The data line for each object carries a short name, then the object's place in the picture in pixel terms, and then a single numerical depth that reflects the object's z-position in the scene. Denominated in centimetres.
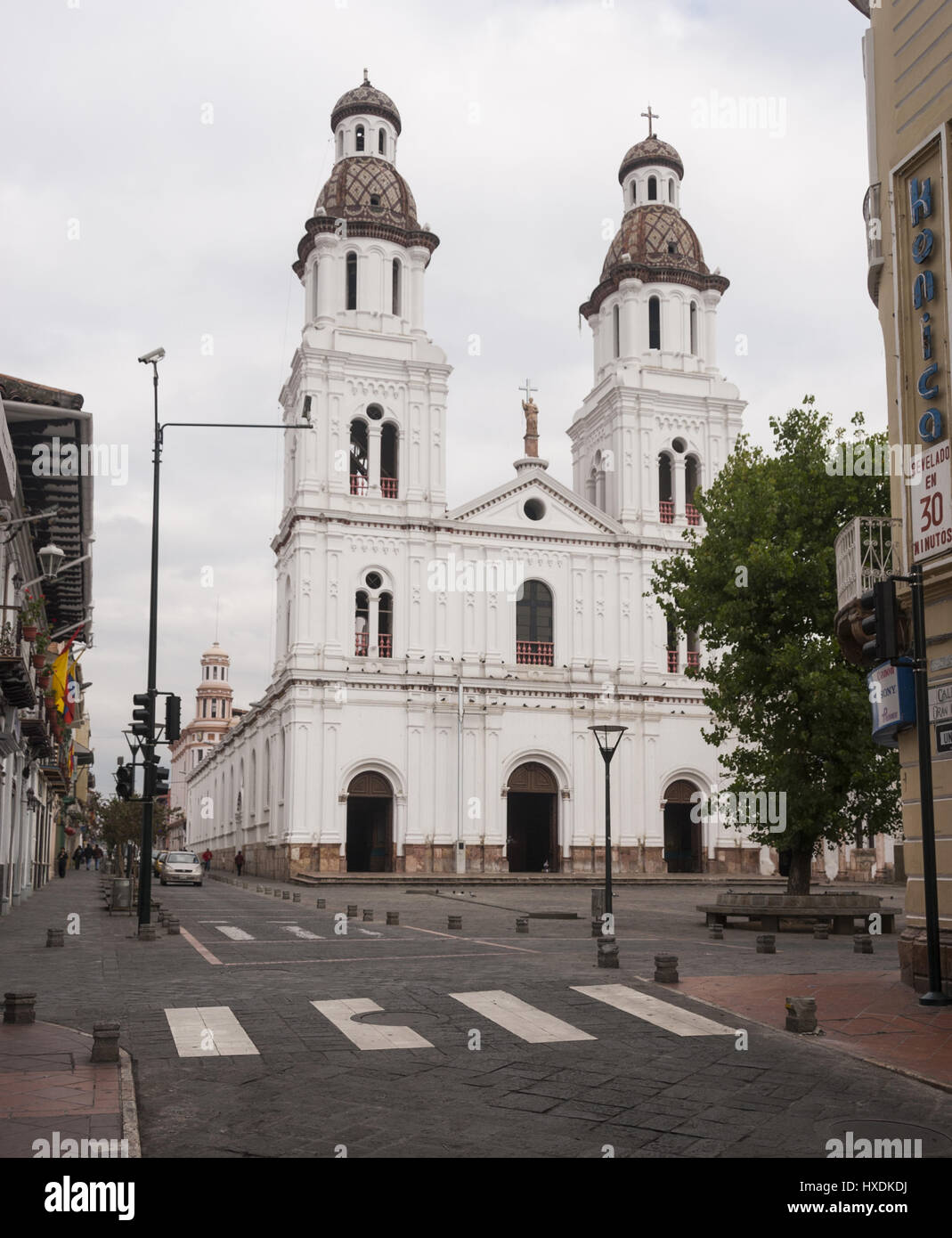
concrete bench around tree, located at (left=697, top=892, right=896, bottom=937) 2206
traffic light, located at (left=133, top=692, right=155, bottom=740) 2044
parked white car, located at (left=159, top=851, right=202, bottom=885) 4481
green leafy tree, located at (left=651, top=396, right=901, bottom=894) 2223
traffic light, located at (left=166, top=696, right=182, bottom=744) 2044
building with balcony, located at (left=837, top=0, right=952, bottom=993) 1270
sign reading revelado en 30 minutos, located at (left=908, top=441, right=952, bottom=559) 1254
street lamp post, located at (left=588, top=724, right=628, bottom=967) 2158
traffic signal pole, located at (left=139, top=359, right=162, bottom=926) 1948
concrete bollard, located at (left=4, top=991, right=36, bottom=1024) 1073
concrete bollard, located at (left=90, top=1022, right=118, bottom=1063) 891
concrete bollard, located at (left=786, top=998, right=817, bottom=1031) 1051
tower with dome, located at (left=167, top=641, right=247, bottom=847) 13125
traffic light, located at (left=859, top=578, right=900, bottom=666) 1211
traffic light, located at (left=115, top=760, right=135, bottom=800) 2162
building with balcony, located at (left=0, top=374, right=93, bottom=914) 2128
